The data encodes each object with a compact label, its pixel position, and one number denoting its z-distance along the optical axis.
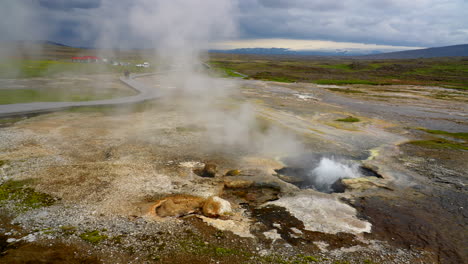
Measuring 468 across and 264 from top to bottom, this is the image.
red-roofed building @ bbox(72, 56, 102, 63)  83.25
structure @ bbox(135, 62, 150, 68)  79.15
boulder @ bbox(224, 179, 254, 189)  12.85
